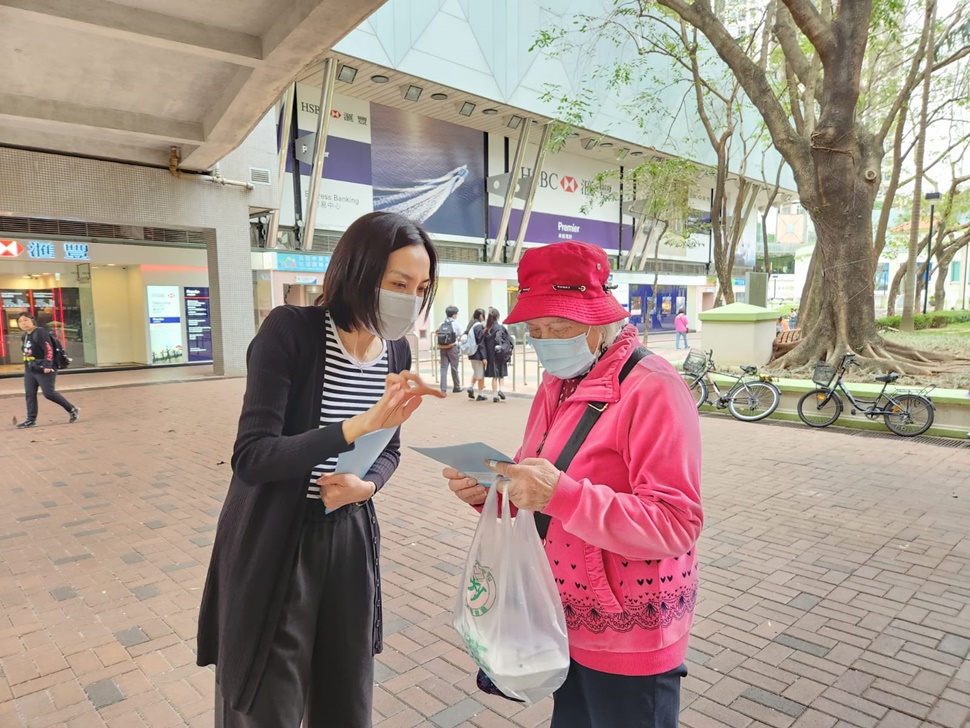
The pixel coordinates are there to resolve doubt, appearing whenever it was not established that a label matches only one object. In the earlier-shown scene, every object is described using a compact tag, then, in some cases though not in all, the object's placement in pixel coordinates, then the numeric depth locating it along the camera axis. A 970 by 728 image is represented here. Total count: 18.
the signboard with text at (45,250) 15.38
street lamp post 18.92
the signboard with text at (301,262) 20.08
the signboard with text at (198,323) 18.89
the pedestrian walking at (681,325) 21.91
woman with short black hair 1.47
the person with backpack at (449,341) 12.20
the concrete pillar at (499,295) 27.20
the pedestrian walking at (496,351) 11.63
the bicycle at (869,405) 8.15
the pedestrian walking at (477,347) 11.78
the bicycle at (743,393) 9.51
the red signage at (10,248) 15.26
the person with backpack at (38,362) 9.23
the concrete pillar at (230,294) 15.21
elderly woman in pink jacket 1.34
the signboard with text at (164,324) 18.06
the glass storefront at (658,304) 34.50
